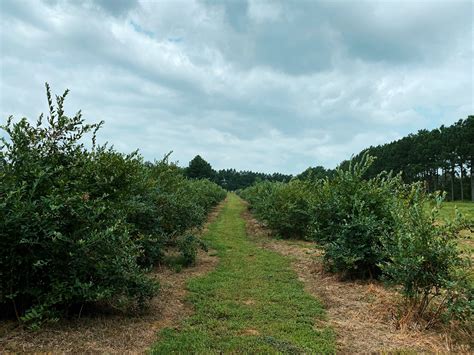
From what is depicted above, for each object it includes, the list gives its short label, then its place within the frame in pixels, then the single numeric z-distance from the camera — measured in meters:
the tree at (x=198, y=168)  79.44
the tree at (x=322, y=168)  81.53
